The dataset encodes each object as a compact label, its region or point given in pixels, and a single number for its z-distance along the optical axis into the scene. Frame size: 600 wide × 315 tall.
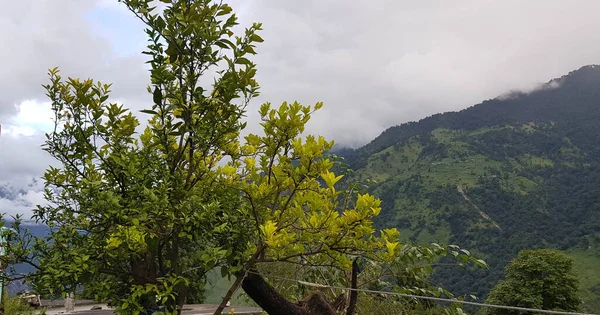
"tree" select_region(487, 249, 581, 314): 28.31
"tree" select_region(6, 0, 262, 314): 2.46
